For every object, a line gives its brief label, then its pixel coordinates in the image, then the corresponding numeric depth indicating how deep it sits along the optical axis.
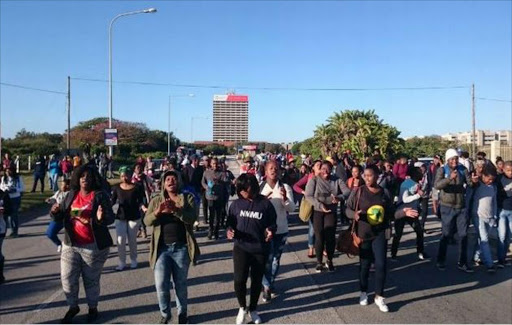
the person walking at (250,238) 5.38
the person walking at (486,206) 7.81
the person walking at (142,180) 9.52
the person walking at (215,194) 10.46
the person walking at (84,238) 5.39
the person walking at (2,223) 6.99
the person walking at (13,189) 10.44
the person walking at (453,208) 7.82
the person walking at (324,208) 7.63
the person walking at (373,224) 5.96
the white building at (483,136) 120.62
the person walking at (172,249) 5.20
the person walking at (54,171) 19.41
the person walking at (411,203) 8.33
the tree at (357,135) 27.41
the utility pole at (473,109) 40.43
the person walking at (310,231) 8.83
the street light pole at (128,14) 24.81
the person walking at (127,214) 7.75
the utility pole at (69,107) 29.18
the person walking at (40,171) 19.20
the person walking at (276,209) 6.25
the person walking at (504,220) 8.00
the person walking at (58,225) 7.77
